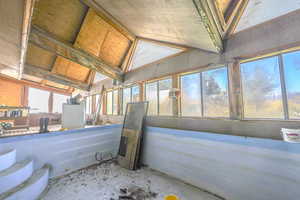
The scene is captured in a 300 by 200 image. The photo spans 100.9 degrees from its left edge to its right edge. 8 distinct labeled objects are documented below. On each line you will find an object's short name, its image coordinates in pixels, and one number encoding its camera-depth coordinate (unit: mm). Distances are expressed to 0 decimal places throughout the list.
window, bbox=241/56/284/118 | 2002
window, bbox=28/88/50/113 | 8163
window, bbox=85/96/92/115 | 7668
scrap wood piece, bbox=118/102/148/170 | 3098
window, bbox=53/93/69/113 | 9337
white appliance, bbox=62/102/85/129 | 3633
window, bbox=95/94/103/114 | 6535
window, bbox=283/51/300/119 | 1848
